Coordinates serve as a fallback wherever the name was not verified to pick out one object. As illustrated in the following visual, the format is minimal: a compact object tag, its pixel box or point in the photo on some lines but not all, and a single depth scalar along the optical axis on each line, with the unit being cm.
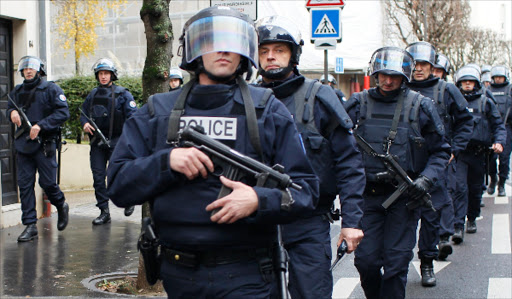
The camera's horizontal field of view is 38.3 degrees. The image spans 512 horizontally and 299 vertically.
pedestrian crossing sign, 1023
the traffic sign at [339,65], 1998
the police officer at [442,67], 812
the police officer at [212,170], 281
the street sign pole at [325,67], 1050
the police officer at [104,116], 938
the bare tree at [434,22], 3894
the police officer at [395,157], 516
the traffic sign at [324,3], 1027
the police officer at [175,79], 1170
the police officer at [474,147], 872
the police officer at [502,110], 1264
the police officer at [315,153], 400
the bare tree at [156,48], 581
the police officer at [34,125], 820
